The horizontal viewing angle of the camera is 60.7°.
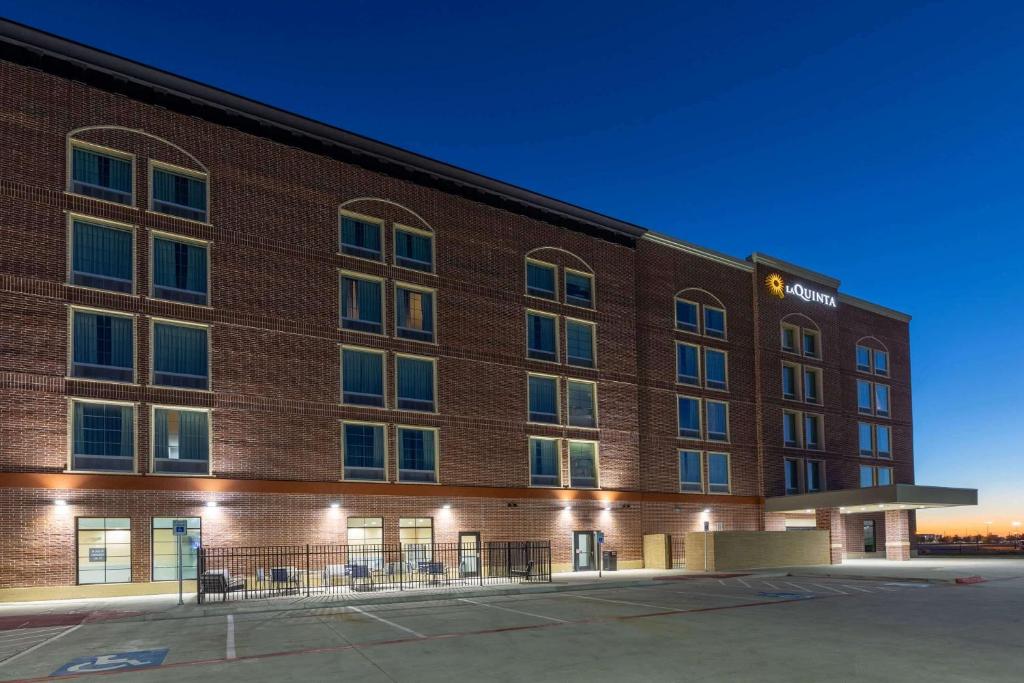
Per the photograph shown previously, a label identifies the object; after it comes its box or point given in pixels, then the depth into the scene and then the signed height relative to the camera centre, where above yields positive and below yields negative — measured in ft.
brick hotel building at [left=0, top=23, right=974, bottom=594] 97.81 +11.10
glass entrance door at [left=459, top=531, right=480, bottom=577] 121.75 -17.36
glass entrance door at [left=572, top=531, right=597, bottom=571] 140.56 -19.98
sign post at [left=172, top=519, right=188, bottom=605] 88.36 -10.08
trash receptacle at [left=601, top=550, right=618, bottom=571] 142.00 -21.60
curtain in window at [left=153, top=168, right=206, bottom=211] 108.06 +30.58
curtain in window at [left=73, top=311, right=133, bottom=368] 100.07 +11.17
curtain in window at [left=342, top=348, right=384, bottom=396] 121.49 +8.21
